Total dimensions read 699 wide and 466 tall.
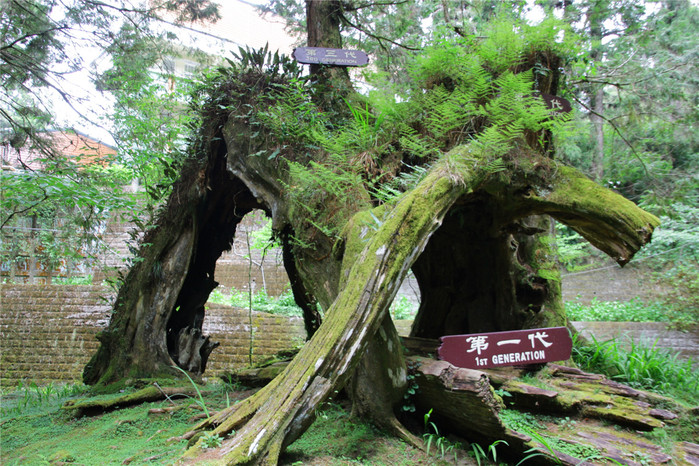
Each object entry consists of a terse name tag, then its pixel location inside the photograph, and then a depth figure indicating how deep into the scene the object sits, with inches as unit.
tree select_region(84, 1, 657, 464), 110.1
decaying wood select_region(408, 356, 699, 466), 109.8
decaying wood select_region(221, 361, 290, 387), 198.5
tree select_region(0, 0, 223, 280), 183.9
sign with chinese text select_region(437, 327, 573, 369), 132.7
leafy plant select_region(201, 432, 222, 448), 95.1
